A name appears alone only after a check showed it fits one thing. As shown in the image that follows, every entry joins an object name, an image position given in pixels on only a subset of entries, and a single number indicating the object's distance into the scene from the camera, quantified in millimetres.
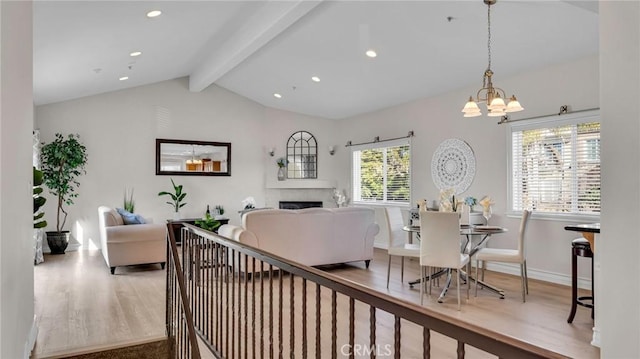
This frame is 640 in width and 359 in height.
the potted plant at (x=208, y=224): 5531
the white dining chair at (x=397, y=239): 4797
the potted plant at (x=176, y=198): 7926
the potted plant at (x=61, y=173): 6660
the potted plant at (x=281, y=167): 9162
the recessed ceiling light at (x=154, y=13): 4264
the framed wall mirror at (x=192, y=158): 8102
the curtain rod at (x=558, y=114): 4938
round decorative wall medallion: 6184
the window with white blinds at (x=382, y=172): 7516
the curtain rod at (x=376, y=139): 7212
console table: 7595
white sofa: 5082
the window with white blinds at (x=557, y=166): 4781
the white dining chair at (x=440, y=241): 4012
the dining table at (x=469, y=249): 4356
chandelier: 3723
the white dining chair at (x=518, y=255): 4301
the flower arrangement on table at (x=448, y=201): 4832
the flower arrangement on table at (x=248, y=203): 8539
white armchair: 5312
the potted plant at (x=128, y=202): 7623
